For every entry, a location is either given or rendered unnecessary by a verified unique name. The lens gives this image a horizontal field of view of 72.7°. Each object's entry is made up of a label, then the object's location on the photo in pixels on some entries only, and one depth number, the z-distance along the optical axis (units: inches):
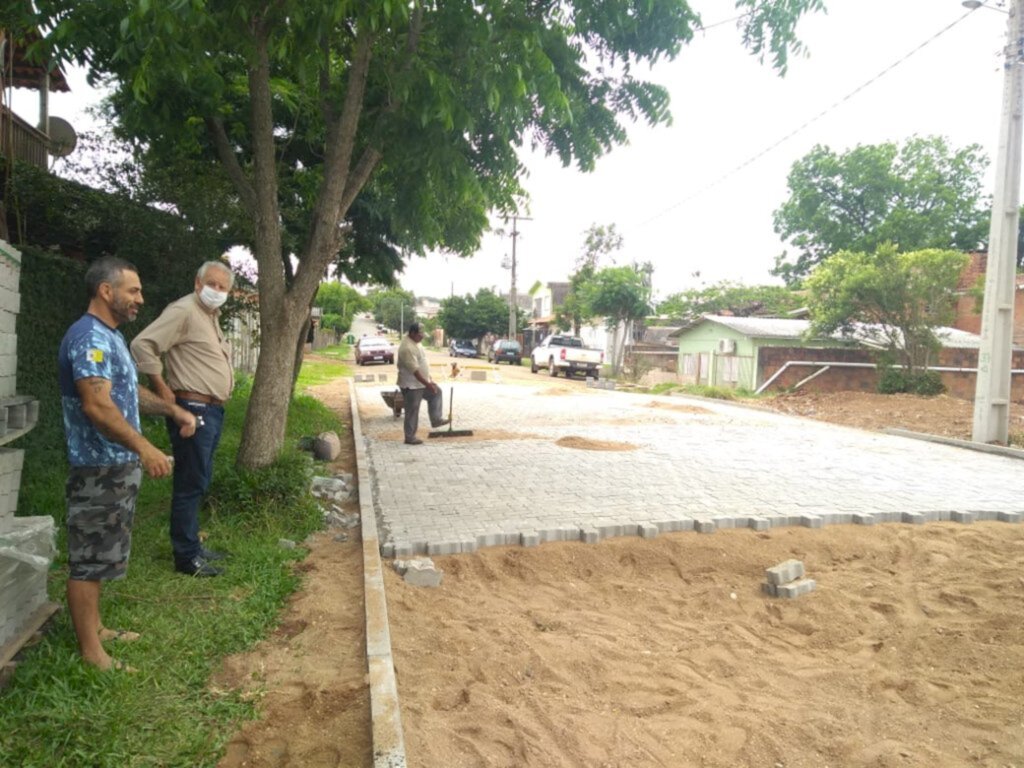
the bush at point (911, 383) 682.8
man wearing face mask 170.2
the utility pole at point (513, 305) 1664.6
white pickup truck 1176.8
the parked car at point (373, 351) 1331.2
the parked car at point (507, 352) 1616.6
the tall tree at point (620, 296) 1234.6
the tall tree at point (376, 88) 185.0
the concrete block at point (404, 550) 195.5
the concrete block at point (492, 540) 203.8
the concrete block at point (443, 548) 198.1
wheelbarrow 479.2
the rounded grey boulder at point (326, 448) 340.8
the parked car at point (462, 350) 2006.6
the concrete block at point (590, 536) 207.9
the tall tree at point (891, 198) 1482.5
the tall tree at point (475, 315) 2201.0
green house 887.1
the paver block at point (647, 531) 213.0
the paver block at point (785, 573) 181.0
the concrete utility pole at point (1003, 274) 438.9
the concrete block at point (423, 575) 178.4
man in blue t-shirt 118.7
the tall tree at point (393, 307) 3554.1
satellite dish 421.7
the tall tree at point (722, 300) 1518.2
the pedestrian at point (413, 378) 374.9
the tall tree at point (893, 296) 644.7
